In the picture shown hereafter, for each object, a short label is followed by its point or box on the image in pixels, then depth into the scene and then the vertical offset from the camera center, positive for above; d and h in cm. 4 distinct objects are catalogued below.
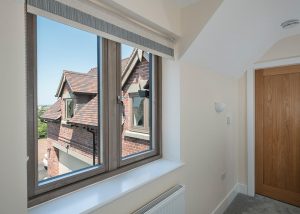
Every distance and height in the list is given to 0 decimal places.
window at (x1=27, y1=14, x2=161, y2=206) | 112 -1
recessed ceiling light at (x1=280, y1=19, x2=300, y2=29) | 208 +87
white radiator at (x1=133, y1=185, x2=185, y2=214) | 139 -71
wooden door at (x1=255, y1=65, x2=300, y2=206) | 271 -38
